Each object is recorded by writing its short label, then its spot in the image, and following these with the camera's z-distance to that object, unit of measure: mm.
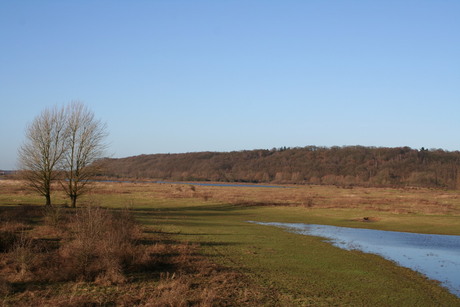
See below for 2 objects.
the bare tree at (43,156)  39625
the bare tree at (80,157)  41344
